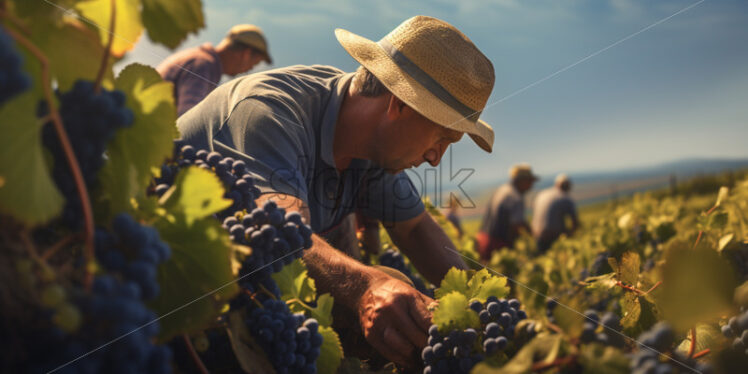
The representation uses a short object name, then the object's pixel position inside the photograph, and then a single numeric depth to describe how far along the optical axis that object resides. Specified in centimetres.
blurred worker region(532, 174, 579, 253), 675
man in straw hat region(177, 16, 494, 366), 122
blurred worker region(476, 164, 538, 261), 643
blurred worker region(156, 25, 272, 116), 308
